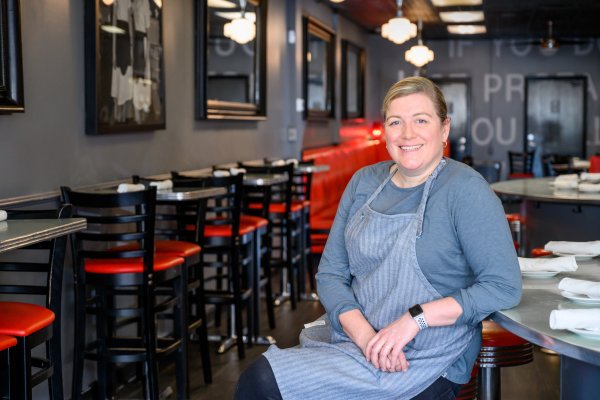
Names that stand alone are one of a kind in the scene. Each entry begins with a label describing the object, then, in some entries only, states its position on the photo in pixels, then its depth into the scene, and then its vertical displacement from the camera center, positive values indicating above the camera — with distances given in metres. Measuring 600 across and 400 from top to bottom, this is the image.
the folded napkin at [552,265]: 2.46 -0.39
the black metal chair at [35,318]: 2.61 -0.60
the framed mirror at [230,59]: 6.13 +0.67
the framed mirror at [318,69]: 9.30 +0.85
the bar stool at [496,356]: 2.65 -0.74
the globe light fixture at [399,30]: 9.01 +1.20
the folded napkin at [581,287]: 2.08 -0.39
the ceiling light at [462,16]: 11.91 +1.84
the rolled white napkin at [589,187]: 5.55 -0.35
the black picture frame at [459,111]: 15.77 +0.52
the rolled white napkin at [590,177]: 5.89 -0.30
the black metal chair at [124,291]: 3.63 -0.72
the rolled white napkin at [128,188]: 4.07 -0.24
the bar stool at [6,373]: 2.54 -0.74
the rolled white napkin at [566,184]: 5.84 -0.34
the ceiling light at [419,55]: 11.27 +1.15
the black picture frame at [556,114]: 15.52 +0.43
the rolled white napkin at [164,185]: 4.27 -0.24
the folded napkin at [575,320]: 1.78 -0.40
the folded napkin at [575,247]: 2.78 -0.38
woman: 2.03 -0.38
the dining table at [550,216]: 5.54 -0.57
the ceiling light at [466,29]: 13.62 +1.86
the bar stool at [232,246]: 4.83 -0.67
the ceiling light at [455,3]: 10.83 +1.81
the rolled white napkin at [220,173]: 5.45 -0.23
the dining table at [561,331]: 1.73 -0.44
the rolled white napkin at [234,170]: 5.66 -0.23
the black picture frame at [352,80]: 12.01 +0.92
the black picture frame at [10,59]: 3.51 +0.36
